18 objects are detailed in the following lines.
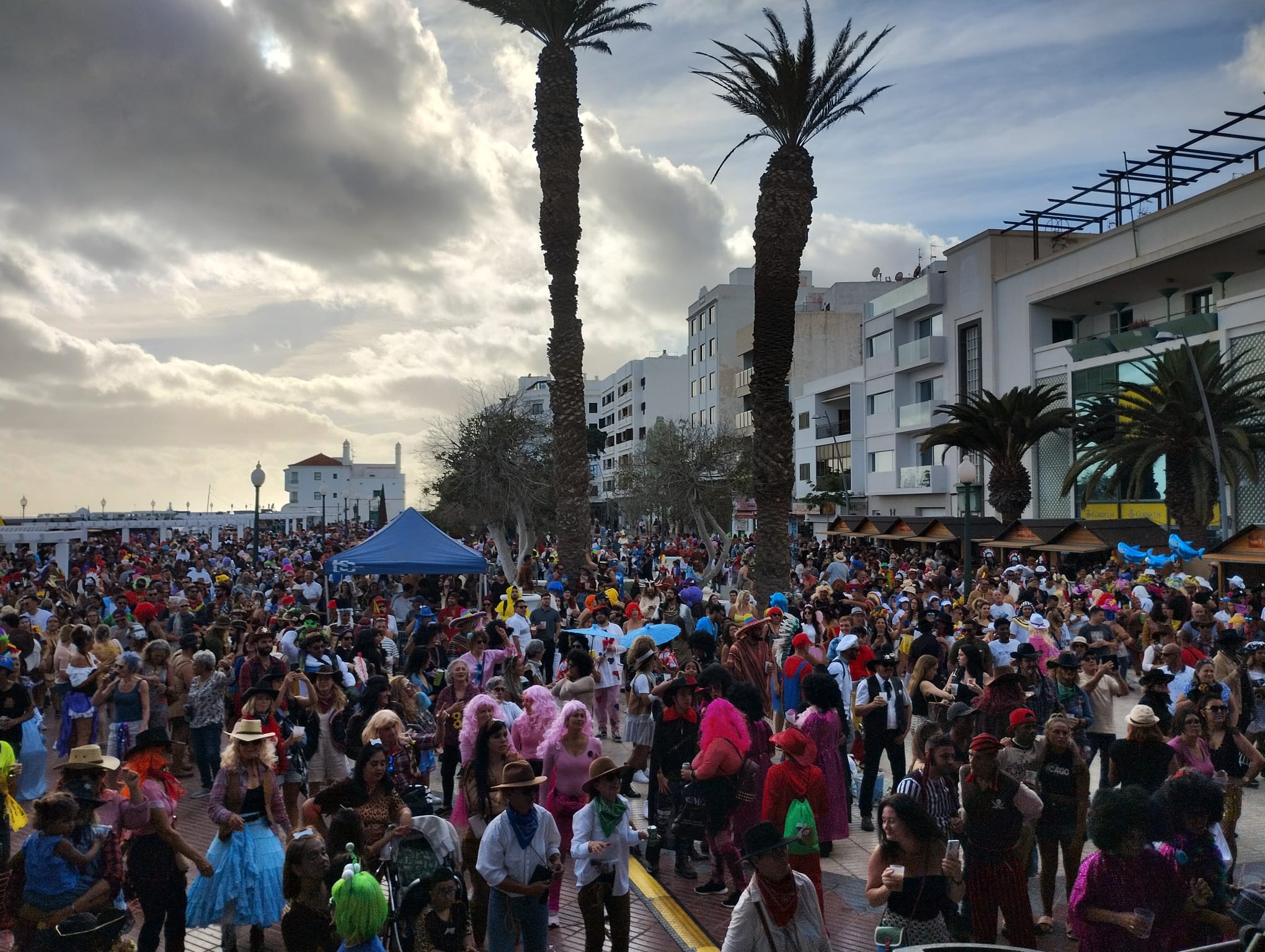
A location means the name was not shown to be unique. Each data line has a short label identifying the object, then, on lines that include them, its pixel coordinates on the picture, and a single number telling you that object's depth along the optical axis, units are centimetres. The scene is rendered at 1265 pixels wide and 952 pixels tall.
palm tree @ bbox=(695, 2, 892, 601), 1912
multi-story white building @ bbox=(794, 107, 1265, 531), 2919
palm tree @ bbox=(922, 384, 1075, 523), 3338
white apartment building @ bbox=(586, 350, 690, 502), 8575
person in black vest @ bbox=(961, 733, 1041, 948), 538
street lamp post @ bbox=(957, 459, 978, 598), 1678
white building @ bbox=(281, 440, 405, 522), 14675
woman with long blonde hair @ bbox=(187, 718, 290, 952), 561
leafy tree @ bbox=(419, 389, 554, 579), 3219
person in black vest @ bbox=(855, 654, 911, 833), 851
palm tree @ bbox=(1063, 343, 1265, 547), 2566
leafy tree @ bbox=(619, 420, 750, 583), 4012
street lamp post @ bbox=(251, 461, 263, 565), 2544
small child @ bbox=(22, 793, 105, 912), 478
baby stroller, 499
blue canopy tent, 1789
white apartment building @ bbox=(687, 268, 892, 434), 6300
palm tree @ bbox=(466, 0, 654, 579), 2173
